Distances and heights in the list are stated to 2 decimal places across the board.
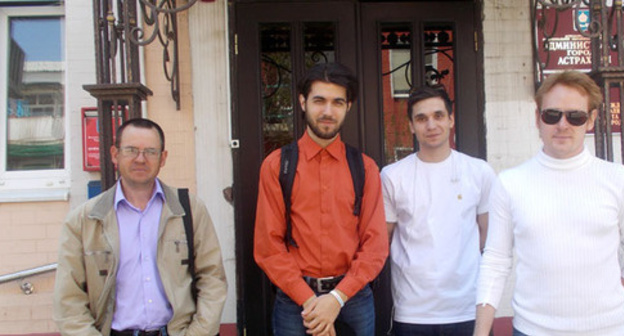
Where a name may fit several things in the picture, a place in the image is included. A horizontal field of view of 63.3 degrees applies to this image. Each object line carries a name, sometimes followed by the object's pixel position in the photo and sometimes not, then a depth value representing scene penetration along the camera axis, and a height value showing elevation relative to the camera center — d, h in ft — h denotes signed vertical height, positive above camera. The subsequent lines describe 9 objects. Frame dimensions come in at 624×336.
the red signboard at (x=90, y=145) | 11.67 +0.68
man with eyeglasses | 7.54 -1.34
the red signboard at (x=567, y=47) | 12.10 +2.66
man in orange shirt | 7.96 -0.98
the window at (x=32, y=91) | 12.38 +2.09
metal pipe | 11.70 -2.23
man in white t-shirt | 8.20 -1.04
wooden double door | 11.73 +2.18
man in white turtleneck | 6.03 -0.89
